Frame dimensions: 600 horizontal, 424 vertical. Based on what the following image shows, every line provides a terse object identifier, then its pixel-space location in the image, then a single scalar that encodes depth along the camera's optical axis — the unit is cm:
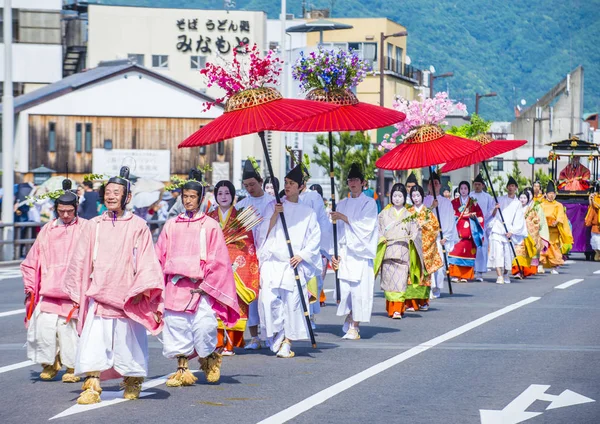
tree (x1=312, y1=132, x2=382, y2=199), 5775
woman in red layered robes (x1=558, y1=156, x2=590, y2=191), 3369
